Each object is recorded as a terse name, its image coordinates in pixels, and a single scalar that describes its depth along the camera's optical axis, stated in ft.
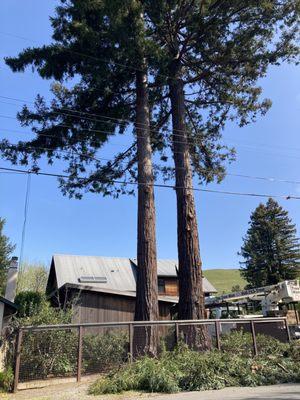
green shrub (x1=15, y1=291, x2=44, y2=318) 79.98
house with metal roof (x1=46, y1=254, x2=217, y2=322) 77.66
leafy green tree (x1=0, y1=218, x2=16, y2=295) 138.41
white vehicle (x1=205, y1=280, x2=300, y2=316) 74.18
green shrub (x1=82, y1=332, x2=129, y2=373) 36.52
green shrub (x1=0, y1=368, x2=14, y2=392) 31.58
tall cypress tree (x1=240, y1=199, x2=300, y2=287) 188.24
